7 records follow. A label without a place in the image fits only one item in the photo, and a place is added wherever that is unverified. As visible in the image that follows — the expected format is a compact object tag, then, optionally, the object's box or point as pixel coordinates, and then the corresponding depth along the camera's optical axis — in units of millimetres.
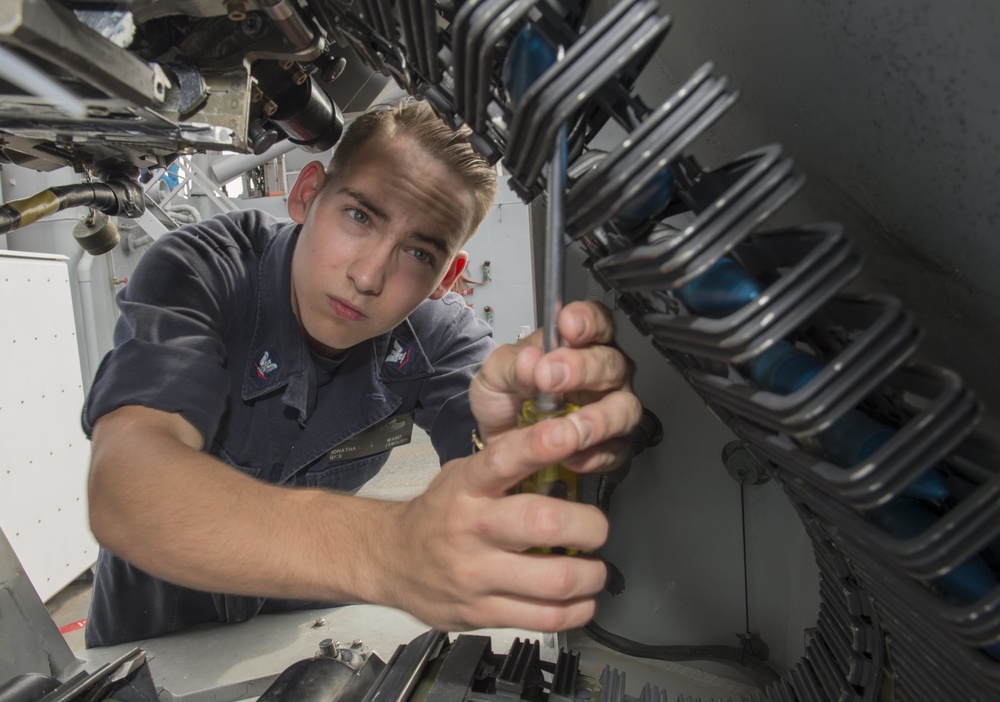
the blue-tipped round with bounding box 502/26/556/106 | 326
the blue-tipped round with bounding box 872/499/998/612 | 312
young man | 437
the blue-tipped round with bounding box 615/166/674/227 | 321
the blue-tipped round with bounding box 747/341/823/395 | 315
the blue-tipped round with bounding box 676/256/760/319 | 319
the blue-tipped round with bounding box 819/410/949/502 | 312
